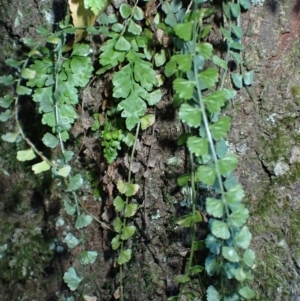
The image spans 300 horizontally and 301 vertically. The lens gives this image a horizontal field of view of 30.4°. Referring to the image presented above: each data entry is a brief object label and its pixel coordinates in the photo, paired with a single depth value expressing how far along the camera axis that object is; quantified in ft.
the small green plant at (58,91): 0.92
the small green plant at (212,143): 0.79
